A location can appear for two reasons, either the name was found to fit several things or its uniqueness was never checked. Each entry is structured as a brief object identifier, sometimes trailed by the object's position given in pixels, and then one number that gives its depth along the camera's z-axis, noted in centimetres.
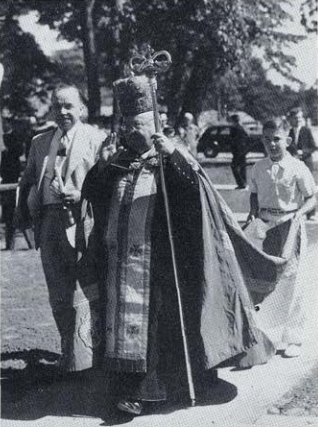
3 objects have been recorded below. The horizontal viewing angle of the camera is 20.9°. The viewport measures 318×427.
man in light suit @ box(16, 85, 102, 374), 544
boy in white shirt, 653
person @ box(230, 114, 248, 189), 2095
